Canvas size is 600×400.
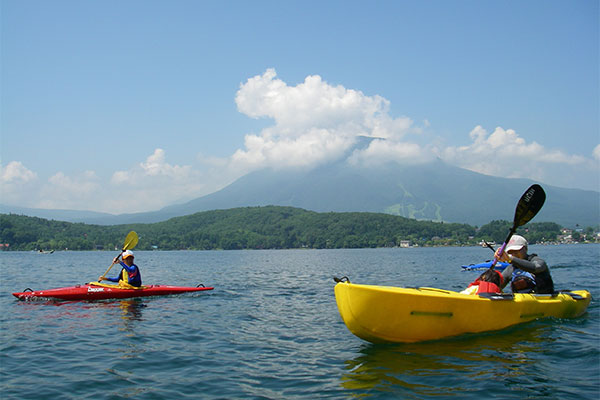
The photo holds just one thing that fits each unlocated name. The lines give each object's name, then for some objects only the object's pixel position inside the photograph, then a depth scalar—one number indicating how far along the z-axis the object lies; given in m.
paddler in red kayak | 17.36
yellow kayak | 8.86
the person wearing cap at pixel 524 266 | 10.96
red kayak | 17.14
